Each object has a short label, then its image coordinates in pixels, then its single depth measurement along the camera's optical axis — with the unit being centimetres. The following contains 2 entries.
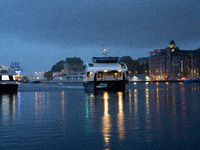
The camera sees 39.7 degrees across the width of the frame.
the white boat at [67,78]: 17356
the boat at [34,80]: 18854
